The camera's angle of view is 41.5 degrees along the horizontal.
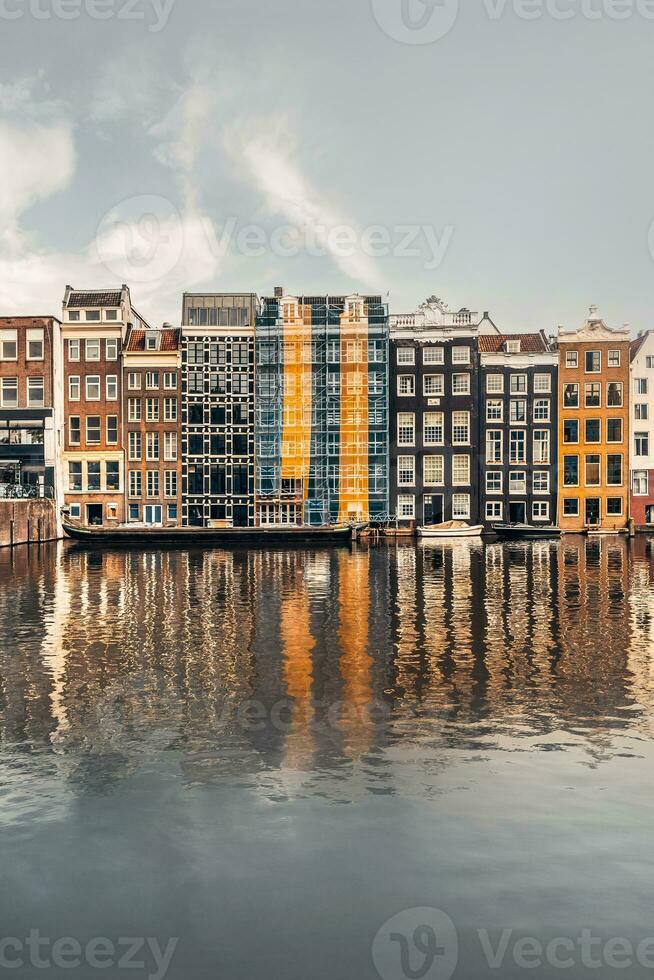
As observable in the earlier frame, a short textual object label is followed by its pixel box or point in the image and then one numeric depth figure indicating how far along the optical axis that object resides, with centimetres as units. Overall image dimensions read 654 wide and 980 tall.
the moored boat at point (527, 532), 9144
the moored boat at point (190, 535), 8550
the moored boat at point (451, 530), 9075
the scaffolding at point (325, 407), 9825
